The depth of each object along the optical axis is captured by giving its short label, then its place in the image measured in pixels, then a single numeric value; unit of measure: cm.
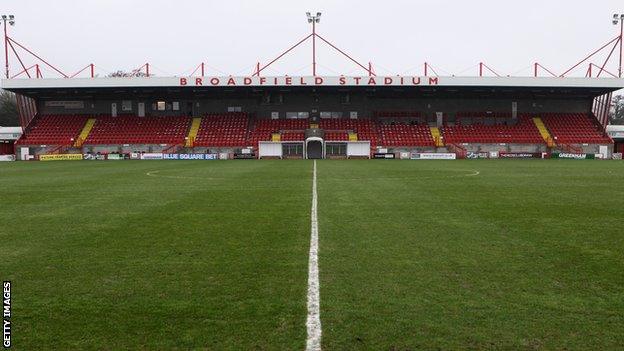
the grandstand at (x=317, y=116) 5856
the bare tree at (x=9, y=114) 9400
